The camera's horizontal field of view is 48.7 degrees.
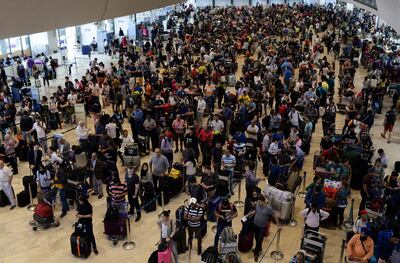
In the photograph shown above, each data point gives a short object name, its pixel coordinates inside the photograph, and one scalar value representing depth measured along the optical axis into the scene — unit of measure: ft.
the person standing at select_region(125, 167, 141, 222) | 32.45
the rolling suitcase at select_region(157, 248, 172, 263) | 25.65
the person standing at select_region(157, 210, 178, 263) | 27.07
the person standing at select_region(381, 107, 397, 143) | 49.08
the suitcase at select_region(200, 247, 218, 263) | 26.48
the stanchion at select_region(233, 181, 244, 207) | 36.27
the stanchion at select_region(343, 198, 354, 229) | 32.18
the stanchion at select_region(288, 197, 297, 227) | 33.54
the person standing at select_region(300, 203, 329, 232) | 28.04
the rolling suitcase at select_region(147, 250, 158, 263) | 26.48
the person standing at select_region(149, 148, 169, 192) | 35.58
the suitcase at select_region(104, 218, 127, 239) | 31.07
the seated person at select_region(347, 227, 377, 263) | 25.17
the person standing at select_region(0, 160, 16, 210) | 34.83
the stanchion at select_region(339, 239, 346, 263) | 27.16
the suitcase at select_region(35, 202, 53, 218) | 32.86
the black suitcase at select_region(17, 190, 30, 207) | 36.78
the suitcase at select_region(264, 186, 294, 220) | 32.37
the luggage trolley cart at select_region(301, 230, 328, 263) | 26.40
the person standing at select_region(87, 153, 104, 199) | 35.27
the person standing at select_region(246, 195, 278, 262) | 27.81
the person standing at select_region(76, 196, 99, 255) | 28.37
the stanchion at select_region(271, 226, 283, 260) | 29.65
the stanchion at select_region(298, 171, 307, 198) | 38.01
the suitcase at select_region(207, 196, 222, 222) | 32.73
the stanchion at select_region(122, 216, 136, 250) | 30.76
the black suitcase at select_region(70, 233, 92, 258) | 29.37
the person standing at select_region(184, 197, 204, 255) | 28.04
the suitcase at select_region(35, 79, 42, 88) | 74.66
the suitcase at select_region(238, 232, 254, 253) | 29.75
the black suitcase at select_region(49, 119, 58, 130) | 54.26
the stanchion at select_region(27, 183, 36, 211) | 36.45
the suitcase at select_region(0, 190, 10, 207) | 36.52
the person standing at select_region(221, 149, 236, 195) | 36.24
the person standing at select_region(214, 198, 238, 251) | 27.78
